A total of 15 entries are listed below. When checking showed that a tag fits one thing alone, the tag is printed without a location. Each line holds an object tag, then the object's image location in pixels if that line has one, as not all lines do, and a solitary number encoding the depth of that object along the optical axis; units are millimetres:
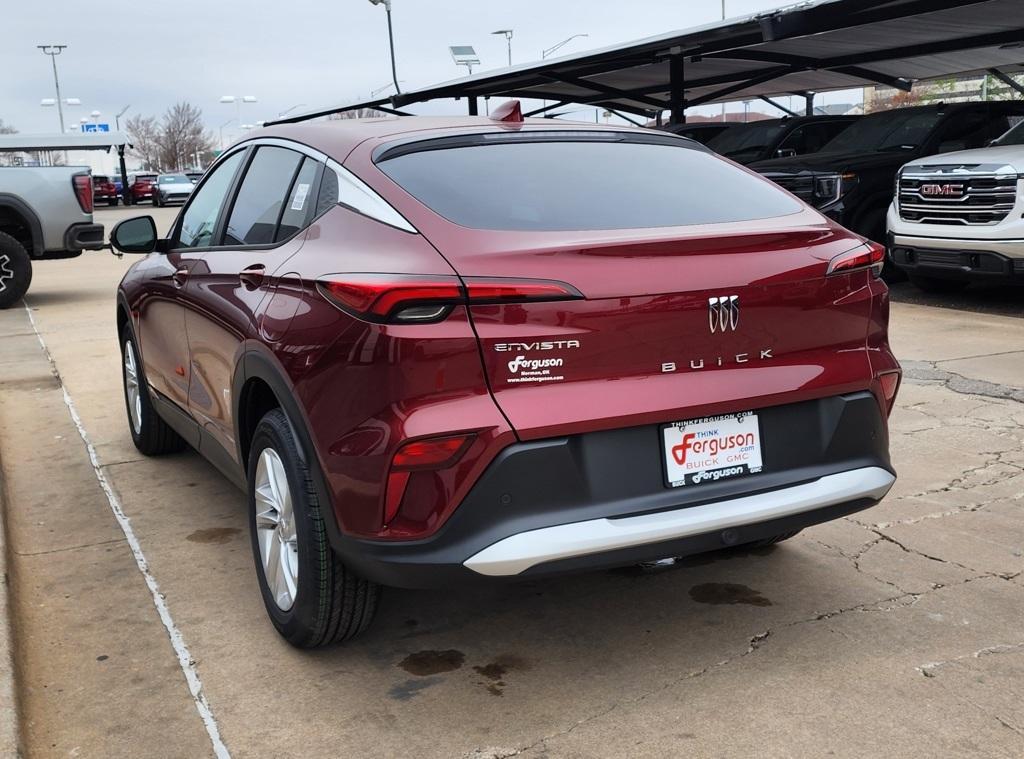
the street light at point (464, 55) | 35781
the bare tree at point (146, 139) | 88438
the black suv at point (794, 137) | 14281
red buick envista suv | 2645
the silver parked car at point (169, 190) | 41938
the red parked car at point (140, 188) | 44469
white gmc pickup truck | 9162
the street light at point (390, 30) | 29094
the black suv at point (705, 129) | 16438
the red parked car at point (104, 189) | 42847
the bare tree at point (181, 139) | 85688
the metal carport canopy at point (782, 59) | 12633
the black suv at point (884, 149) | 11367
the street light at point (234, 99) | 77562
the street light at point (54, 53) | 67625
